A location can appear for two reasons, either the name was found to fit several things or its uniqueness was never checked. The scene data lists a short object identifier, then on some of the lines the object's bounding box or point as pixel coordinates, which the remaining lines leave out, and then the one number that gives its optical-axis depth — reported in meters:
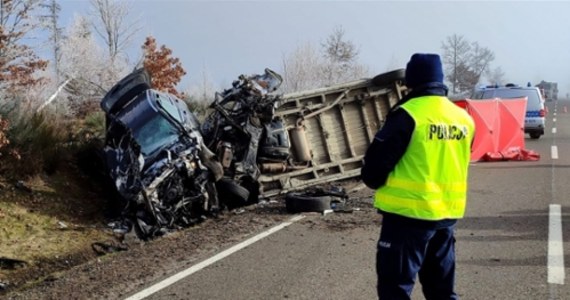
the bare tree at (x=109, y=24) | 35.88
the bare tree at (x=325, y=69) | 48.88
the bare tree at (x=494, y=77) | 81.22
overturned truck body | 10.34
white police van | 18.14
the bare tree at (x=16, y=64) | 10.55
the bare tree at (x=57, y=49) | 31.77
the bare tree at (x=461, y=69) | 68.19
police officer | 2.99
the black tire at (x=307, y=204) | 8.15
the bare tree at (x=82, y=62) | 25.01
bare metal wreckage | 7.66
